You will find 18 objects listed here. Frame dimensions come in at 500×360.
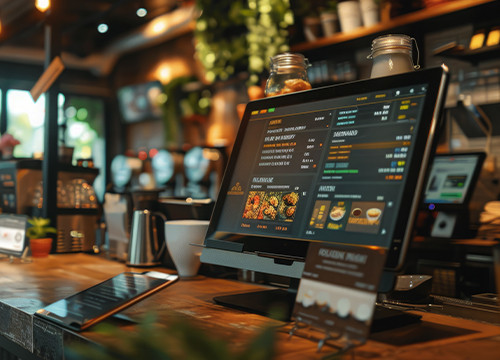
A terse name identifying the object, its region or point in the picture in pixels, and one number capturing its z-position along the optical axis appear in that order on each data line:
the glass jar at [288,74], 1.39
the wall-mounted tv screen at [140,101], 7.59
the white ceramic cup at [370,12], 3.78
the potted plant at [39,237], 2.10
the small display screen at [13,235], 2.03
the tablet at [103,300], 0.95
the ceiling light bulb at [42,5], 2.41
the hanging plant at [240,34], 4.47
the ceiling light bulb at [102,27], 5.88
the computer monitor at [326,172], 0.89
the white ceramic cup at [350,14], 3.90
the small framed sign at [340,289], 0.72
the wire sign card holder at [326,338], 0.72
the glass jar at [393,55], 1.13
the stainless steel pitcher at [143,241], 1.72
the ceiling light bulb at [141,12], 5.51
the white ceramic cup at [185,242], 1.49
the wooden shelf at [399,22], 3.38
